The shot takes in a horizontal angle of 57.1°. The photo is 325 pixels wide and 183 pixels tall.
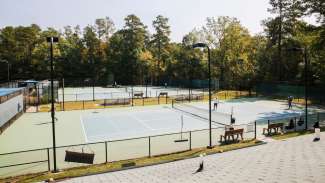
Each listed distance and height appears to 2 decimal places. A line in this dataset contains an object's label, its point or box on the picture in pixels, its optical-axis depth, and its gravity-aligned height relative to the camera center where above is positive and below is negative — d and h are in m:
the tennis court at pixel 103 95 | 55.14 -2.54
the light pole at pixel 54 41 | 15.66 +2.18
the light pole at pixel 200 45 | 18.76 +2.36
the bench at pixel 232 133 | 21.67 -3.78
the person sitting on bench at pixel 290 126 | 25.58 -3.76
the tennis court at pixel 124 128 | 19.14 -4.29
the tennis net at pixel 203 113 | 31.06 -3.73
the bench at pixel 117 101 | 43.88 -2.85
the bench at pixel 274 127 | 23.74 -3.62
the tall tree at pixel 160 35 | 103.62 +16.26
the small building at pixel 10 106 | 27.62 -2.58
